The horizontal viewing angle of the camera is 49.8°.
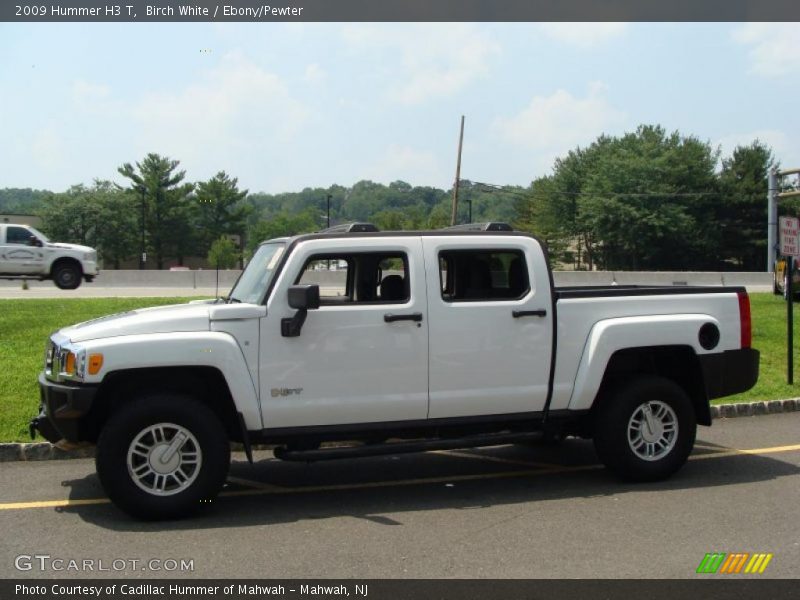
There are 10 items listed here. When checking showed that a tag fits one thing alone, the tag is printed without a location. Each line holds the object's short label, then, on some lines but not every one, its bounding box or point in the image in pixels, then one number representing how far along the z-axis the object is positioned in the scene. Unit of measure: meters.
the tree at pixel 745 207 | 72.00
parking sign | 11.77
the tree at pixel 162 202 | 88.81
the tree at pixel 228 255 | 54.15
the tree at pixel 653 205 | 72.56
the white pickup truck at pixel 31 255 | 25.67
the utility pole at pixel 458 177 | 41.80
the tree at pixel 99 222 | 88.75
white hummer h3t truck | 6.02
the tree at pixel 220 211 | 87.88
